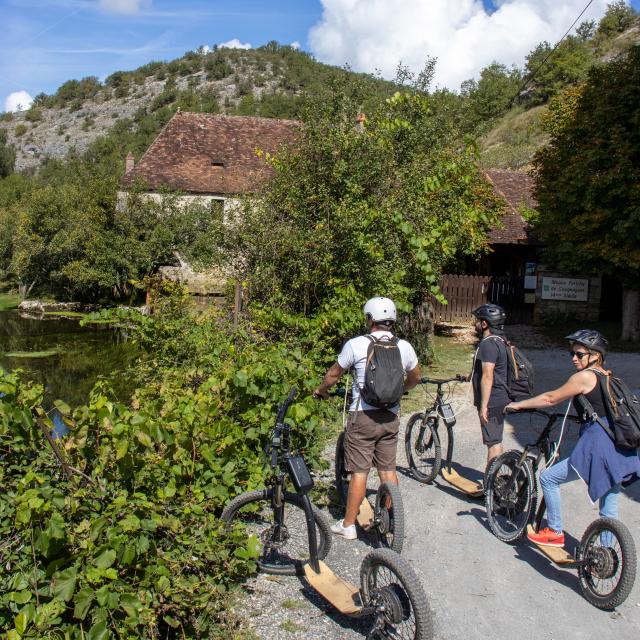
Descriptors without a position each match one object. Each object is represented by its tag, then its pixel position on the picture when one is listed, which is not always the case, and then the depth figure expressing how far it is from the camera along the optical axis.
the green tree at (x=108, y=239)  27.33
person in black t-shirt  5.70
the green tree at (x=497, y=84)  48.09
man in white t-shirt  4.65
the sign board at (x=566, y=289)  19.69
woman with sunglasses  4.46
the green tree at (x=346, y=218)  9.07
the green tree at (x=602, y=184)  14.99
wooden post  8.91
